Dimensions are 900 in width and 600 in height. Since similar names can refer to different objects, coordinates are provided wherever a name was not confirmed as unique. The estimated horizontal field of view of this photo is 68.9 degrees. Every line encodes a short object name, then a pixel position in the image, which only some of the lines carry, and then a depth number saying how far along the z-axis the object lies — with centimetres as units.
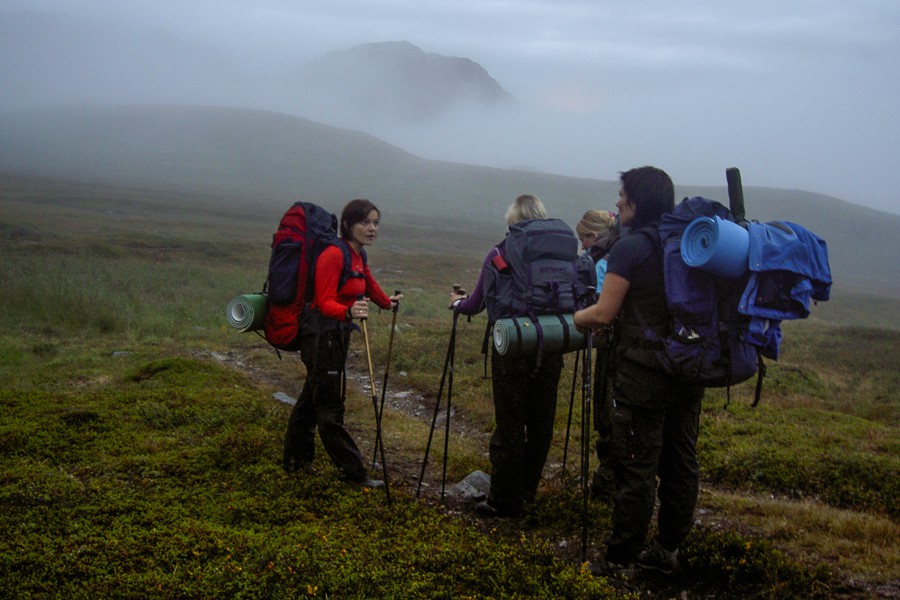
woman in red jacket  628
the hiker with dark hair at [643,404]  488
